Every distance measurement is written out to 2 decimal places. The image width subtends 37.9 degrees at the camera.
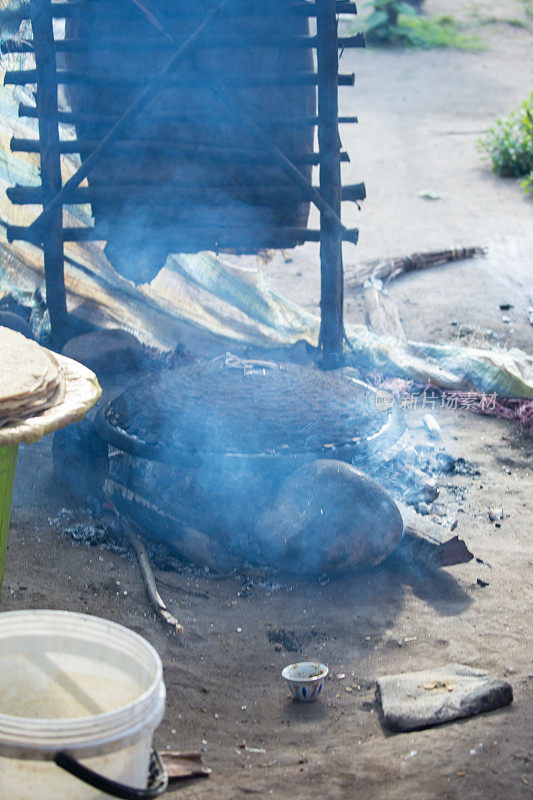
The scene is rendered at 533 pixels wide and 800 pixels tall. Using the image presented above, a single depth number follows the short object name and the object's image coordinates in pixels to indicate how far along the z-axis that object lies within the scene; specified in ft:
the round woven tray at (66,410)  7.64
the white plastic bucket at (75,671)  6.60
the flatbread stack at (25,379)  7.82
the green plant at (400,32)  63.31
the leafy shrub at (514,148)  37.47
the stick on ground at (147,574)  11.24
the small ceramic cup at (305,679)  9.82
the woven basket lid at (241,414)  12.19
